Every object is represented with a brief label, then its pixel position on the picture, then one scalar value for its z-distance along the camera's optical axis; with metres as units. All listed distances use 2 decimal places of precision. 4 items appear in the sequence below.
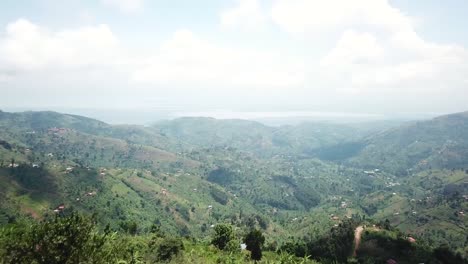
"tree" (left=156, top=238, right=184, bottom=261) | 60.34
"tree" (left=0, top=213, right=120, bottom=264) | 27.64
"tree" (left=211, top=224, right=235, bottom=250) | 94.88
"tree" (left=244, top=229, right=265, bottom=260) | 90.25
